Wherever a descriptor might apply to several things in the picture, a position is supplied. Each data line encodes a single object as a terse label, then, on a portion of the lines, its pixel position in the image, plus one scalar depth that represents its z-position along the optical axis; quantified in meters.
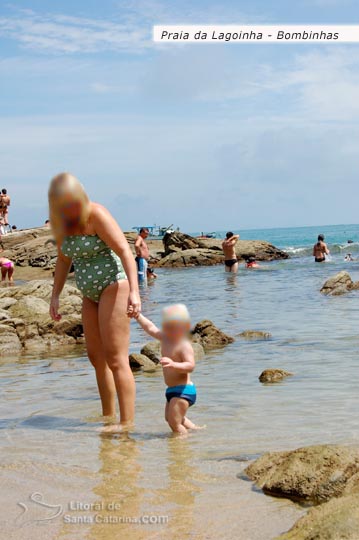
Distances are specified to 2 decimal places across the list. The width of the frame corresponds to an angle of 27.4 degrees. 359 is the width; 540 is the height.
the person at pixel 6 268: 23.17
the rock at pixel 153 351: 8.17
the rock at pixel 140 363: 7.94
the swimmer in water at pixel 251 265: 29.96
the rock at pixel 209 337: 9.69
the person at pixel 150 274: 26.13
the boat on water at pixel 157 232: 68.25
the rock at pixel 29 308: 11.57
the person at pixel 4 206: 27.52
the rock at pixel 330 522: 2.65
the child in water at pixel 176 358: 5.08
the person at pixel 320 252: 32.28
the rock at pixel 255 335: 10.16
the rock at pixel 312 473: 3.54
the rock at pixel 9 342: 9.97
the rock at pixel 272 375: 6.91
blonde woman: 5.02
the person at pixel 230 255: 27.31
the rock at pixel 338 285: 16.44
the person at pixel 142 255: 22.12
